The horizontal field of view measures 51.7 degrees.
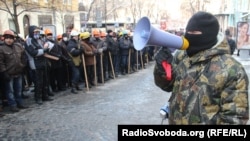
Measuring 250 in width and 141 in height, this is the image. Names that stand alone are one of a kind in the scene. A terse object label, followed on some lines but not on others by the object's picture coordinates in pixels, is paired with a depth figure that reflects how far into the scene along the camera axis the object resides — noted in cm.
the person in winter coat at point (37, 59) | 609
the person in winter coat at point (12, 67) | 557
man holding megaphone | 173
